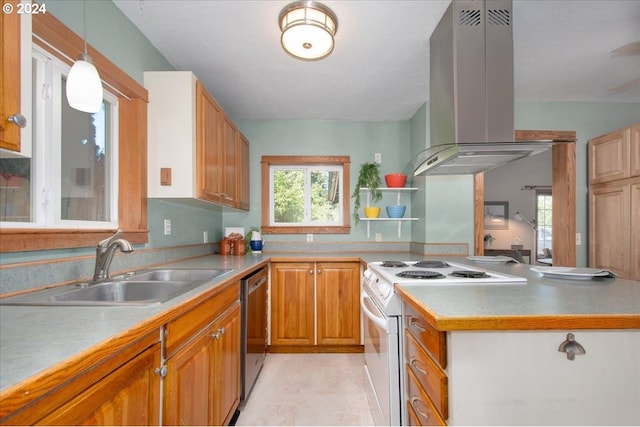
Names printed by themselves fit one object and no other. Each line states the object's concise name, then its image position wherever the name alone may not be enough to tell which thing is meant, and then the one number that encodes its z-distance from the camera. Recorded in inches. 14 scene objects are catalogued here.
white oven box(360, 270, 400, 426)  54.5
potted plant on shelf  129.6
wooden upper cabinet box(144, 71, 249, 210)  76.0
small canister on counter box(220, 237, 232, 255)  122.3
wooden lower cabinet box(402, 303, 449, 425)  36.5
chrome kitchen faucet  54.8
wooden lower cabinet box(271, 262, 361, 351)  112.0
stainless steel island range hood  64.9
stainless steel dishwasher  77.5
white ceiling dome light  64.0
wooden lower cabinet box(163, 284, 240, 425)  42.0
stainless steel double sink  40.9
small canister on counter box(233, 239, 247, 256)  120.4
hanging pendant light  39.9
